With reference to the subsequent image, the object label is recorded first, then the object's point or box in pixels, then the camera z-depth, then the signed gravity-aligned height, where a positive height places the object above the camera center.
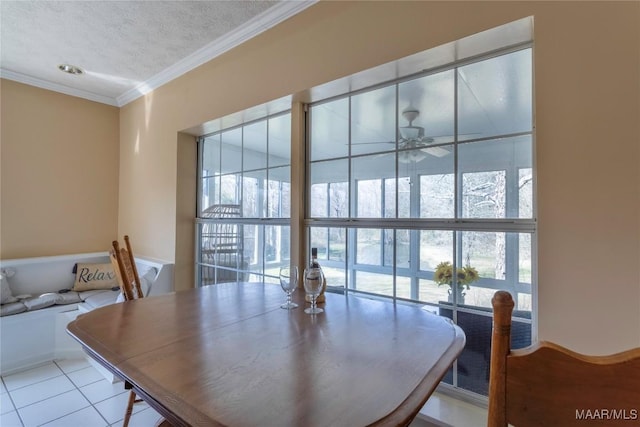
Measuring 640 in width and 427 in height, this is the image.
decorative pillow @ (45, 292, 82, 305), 2.83 -0.77
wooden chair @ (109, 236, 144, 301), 1.69 -0.30
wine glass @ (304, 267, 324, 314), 1.35 -0.29
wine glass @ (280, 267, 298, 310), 1.39 -0.28
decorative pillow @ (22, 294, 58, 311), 2.65 -0.76
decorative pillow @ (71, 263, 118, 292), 3.17 -0.65
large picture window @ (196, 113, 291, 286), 2.43 +0.14
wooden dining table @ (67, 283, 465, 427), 0.65 -0.41
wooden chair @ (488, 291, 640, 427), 0.46 -0.27
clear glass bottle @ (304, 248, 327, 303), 1.42 -0.35
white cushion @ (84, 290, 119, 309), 2.79 -0.77
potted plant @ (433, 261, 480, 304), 1.53 -0.30
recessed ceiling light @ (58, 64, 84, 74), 2.92 +1.45
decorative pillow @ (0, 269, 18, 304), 2.64 -0.66
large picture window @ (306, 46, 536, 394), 1.43 +0.13
